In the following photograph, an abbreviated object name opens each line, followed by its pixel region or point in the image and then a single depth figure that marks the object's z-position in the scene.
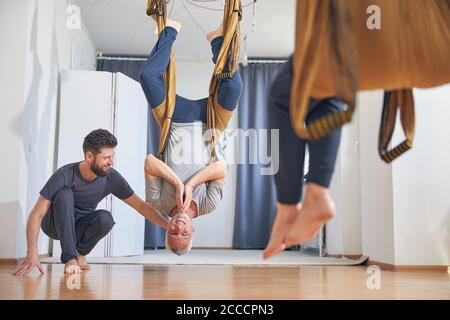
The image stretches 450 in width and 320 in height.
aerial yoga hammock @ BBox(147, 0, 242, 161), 2.73
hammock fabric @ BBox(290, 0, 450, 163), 1.28
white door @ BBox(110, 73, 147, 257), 5.25
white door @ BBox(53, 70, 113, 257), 5.05
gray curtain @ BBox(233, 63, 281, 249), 6.69
